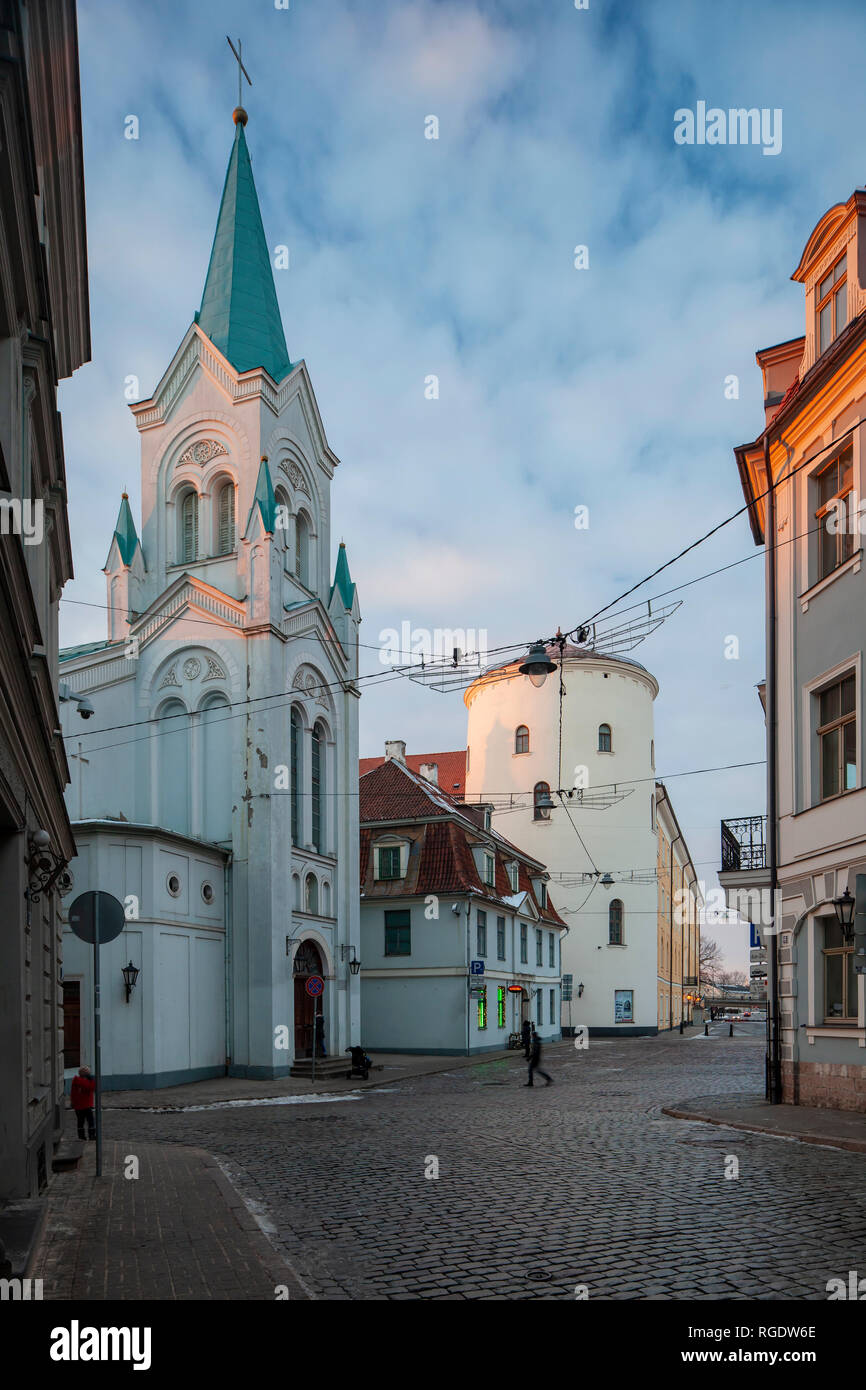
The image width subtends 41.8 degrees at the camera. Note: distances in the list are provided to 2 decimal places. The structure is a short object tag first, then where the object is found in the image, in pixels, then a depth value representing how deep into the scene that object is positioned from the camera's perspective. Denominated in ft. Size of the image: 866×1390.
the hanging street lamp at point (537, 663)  59.06
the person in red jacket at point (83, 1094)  50.78
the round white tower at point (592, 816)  183.32
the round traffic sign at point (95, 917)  37.55
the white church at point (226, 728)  86.38
